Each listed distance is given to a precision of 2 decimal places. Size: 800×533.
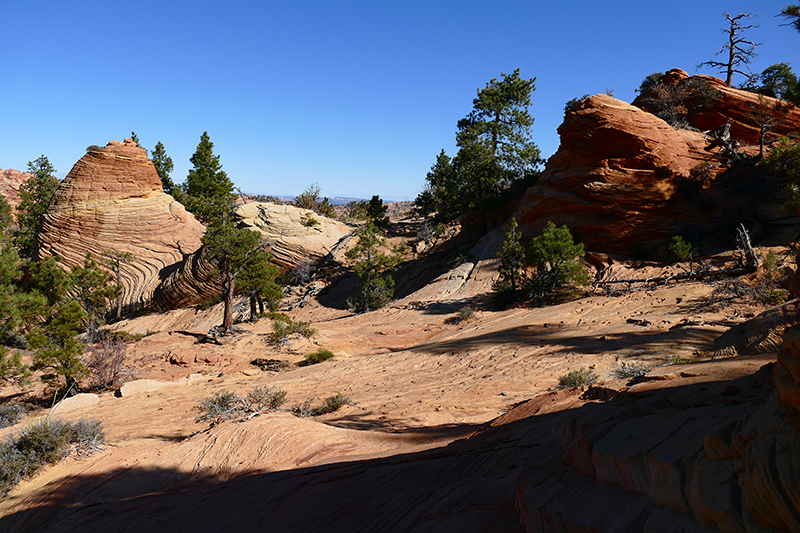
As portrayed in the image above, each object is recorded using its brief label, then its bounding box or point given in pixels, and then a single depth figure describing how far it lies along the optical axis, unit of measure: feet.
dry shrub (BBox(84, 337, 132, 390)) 38.17
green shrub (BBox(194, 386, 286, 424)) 25.81
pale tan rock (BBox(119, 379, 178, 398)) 35.06
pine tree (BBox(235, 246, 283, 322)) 53.67
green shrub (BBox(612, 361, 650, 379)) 21.09
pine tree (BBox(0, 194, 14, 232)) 132.94
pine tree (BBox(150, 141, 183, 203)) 132.26
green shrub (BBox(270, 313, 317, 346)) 47.44
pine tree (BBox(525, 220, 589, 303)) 49.60
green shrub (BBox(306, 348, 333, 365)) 40.21
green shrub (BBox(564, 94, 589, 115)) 91.58
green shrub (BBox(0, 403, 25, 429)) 30.25
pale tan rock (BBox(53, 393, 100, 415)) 31.96
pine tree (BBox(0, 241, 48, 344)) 45.68
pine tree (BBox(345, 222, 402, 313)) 69.17
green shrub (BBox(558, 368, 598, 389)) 23.48
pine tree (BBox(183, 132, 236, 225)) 113.19
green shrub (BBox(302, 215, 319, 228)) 91.20
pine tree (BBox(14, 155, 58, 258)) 100.89
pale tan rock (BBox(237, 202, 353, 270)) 86.79
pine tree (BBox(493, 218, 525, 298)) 54.49
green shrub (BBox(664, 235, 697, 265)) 48.29
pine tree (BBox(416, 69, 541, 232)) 83.30
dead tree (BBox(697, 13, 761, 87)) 72.13
